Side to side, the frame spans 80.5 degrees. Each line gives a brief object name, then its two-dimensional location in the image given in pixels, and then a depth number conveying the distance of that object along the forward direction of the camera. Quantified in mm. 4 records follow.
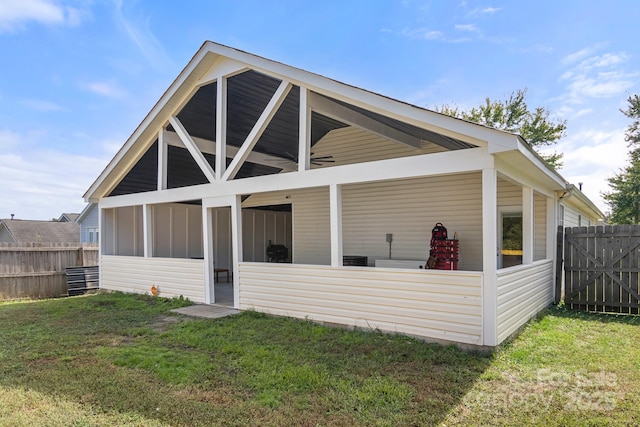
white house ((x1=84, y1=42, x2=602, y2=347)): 4828
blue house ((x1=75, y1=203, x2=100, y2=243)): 21661
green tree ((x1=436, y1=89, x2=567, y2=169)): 23875
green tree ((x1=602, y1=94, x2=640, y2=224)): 21531
